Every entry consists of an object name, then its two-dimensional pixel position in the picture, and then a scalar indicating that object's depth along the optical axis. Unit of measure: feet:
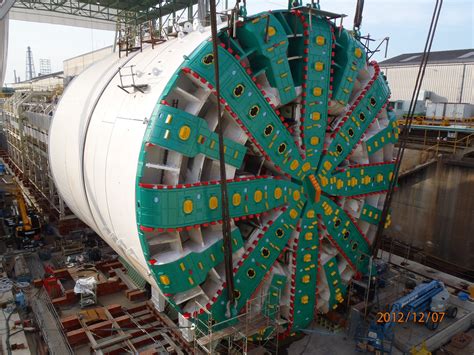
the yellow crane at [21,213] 56.08
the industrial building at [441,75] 92.53
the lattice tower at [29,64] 524.32
